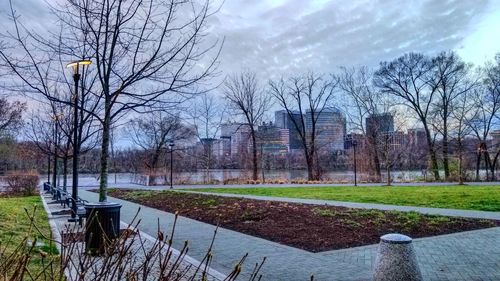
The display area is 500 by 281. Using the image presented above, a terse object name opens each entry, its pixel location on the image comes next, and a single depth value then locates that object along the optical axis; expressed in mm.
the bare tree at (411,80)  45344
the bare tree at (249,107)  45906
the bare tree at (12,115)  33688
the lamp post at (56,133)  19830
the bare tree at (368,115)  43562
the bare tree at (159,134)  51312
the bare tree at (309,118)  46062
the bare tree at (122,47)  9328
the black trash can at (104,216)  7887
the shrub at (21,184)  26938
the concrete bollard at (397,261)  5352
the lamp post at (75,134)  11306
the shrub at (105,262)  1684
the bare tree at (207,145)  46656
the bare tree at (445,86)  44469
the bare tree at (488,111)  43625
